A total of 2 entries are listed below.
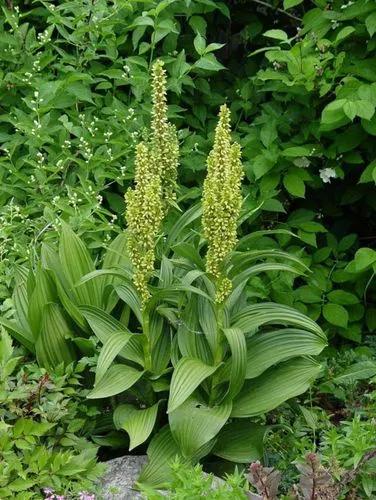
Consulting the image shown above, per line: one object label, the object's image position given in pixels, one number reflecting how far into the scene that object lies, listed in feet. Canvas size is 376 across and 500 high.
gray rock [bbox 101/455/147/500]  12.10
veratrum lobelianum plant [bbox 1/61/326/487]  12.12
